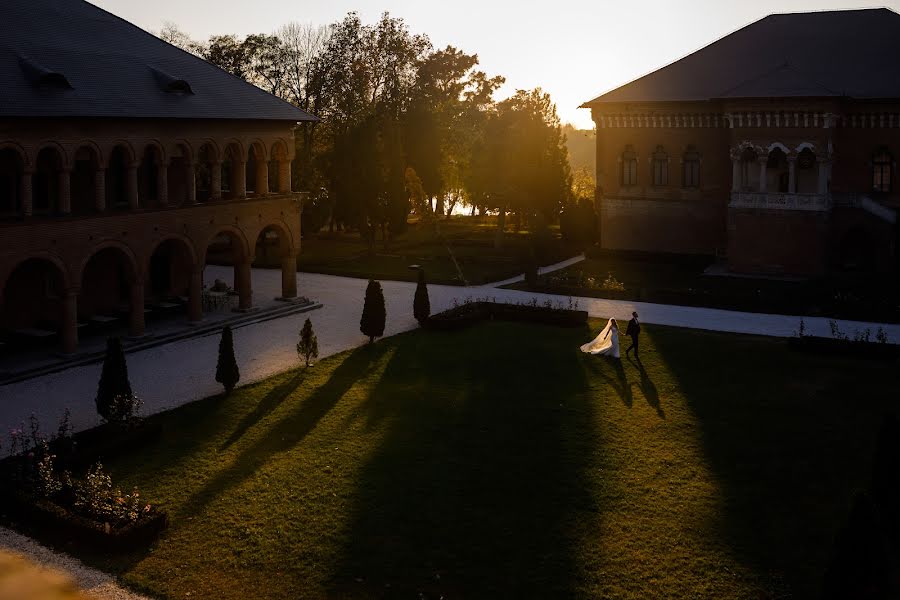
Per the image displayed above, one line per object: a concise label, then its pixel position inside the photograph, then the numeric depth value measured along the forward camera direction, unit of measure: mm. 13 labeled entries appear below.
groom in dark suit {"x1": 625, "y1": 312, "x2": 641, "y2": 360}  30250
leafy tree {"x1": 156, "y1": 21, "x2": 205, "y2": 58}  74312
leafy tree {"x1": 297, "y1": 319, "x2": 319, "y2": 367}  29375
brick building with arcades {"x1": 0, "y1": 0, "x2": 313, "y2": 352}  28938
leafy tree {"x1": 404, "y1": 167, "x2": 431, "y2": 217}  54719
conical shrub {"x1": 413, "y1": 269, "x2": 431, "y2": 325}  35094
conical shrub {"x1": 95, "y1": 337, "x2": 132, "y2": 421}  22922
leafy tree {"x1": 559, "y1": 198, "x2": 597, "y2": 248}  59097
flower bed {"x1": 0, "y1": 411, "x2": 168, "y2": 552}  17062
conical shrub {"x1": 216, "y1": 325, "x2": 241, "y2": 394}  26266
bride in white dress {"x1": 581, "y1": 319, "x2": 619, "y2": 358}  30381
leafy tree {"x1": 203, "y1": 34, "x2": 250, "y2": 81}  65812
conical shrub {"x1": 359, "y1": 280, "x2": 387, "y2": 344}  32594
